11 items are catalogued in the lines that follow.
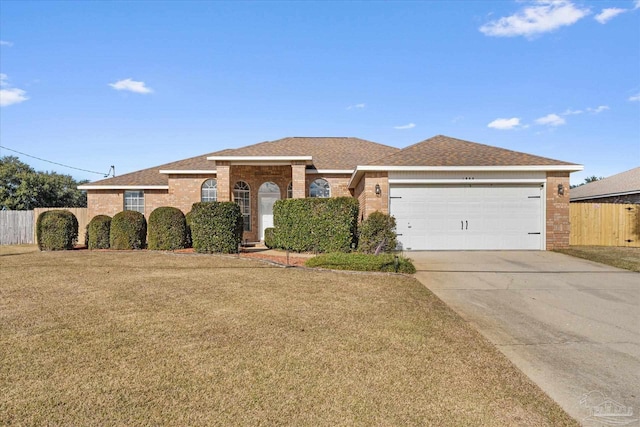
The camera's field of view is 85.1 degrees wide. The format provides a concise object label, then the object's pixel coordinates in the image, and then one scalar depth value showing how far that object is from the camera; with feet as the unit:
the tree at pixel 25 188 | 93.20
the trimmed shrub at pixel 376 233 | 37.81
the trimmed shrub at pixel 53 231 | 45.57
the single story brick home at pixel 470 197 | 41.91
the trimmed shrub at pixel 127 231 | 44.68
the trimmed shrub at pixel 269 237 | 47.14
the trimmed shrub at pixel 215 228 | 39.70
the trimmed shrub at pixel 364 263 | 28.04
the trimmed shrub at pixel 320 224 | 39.70
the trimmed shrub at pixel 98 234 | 46.26
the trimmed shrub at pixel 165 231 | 43.06
